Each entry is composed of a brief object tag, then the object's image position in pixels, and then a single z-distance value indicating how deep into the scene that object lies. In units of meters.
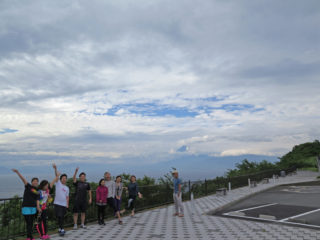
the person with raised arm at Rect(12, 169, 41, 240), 7.14
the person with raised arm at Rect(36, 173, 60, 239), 7.48
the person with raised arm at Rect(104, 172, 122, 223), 9.95
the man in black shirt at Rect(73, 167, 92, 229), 8.90
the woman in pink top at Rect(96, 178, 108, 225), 9.47
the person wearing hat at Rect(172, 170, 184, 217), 11.30
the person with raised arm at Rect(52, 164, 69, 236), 8.23
